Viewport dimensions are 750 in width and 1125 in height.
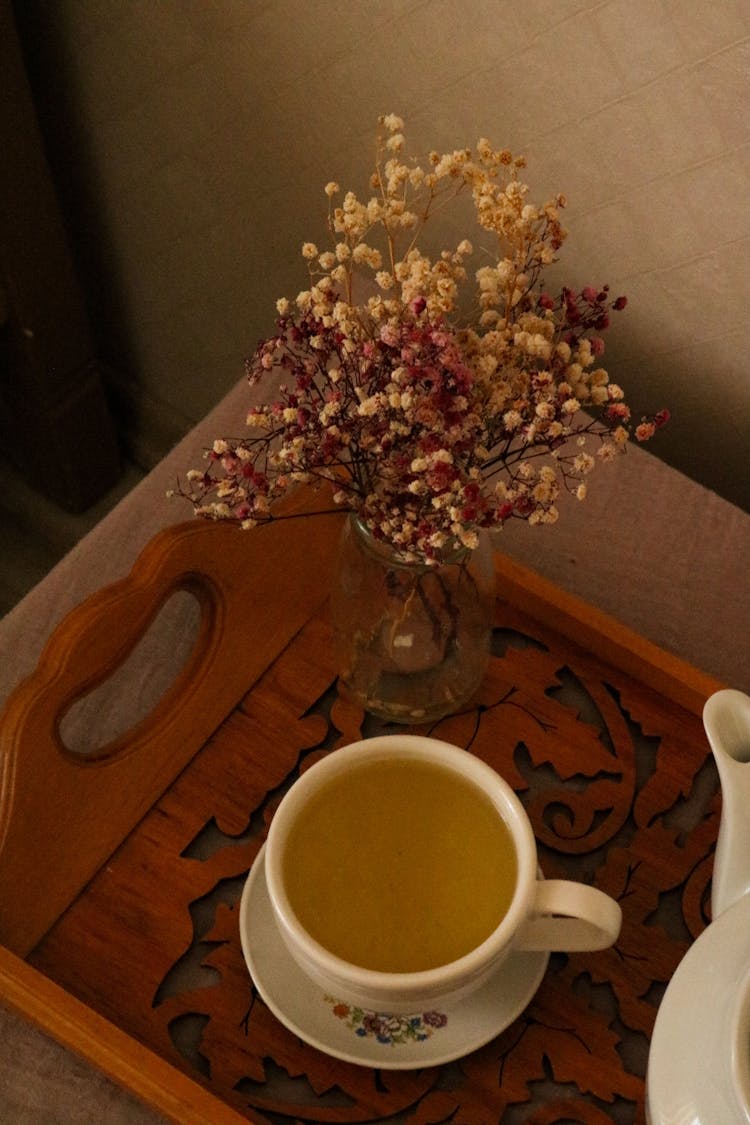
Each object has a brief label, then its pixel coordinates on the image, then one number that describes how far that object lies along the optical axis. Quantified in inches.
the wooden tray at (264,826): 23.3
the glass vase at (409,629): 25.9
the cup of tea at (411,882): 21.2
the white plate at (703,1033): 18.4
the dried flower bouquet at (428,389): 20.3
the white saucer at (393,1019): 23.0
